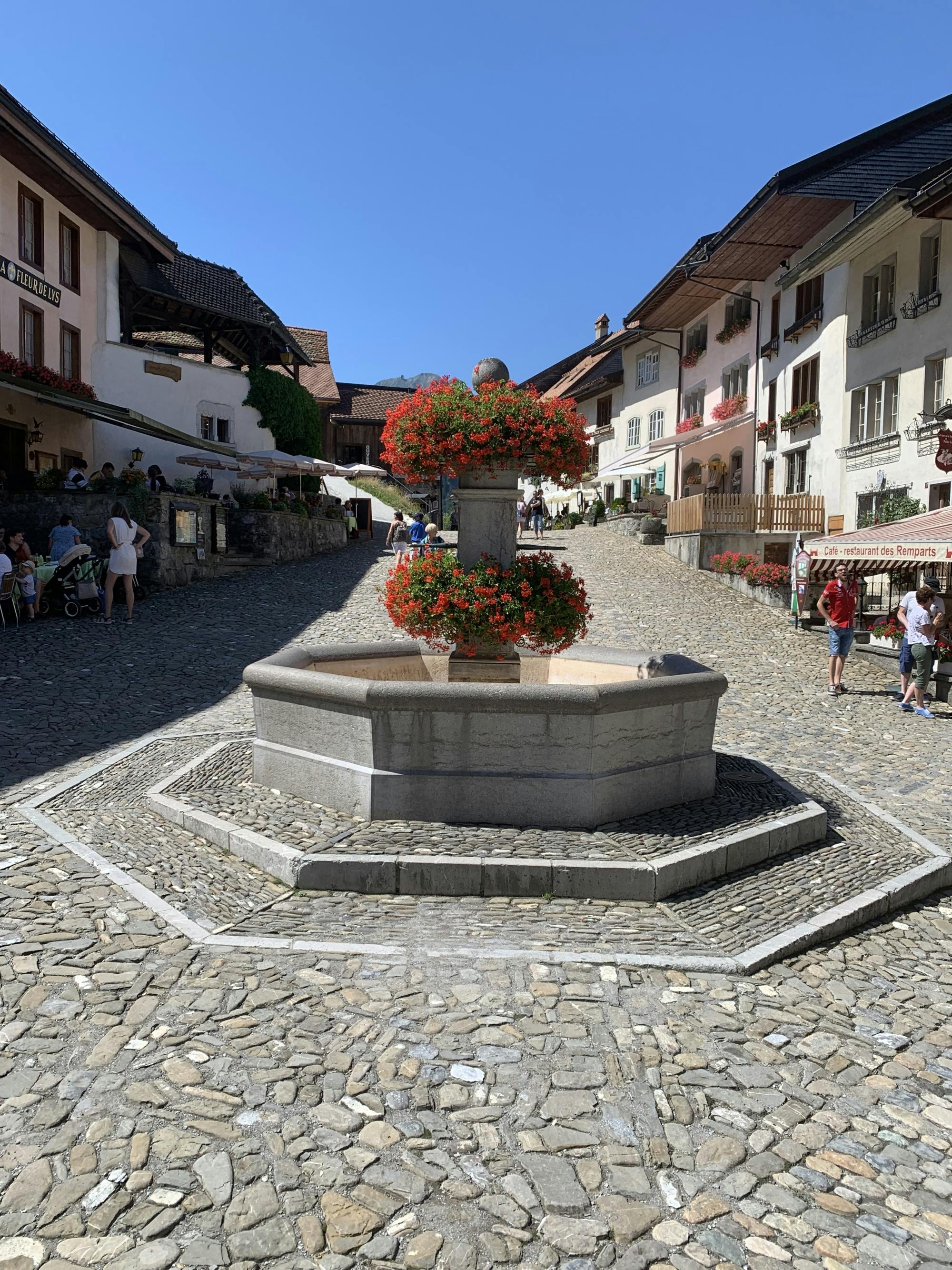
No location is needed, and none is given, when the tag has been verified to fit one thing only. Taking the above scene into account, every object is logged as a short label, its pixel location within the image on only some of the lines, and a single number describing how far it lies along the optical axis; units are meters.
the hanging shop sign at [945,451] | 17.45
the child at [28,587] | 15.67
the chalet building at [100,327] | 21.80
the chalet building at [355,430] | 55.06
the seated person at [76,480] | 19.81
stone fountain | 6.10
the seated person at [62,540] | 17.22
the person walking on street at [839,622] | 13.39
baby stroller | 16.41
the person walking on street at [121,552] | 15.66
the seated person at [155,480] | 23.30
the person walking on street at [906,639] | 12.84
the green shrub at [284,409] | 31.22
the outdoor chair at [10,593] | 15.24
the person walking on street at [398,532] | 26.42
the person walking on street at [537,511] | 34.12
